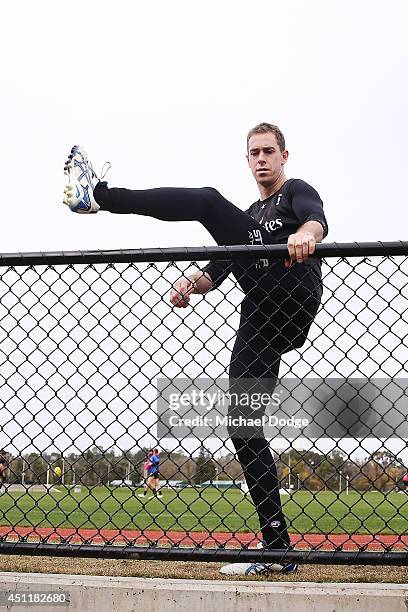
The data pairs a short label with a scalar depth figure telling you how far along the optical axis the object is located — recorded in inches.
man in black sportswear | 209.9
